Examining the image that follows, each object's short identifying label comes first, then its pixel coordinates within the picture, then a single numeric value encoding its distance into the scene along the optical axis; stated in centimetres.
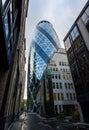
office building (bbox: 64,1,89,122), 1303
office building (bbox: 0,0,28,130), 424
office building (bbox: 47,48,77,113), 2407
